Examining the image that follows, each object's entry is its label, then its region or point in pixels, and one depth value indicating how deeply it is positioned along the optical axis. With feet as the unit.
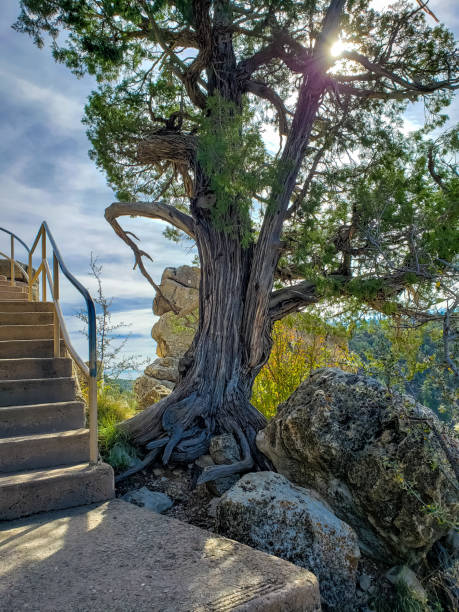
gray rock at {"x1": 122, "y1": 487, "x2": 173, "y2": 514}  13.39
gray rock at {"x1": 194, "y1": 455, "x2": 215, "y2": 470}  15.76
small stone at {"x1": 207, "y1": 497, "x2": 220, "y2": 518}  13.16
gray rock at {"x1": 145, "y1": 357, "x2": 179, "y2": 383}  39.70
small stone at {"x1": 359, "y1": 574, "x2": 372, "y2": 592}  10.99
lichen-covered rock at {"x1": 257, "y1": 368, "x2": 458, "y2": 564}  11.27
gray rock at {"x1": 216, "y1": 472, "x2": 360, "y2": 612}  9.85
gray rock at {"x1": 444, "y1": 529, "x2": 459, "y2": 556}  12.17
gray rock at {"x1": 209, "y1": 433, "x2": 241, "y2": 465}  15.32
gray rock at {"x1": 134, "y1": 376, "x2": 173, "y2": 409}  30.16
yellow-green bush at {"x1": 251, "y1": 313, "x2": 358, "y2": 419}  21.65
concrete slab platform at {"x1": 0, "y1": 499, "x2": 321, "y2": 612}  6.79
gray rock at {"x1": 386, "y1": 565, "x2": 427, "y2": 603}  10.42
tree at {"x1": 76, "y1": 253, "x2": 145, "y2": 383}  22.99
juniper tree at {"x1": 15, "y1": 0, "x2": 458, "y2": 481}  16.39
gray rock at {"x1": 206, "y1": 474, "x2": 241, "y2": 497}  14.14
